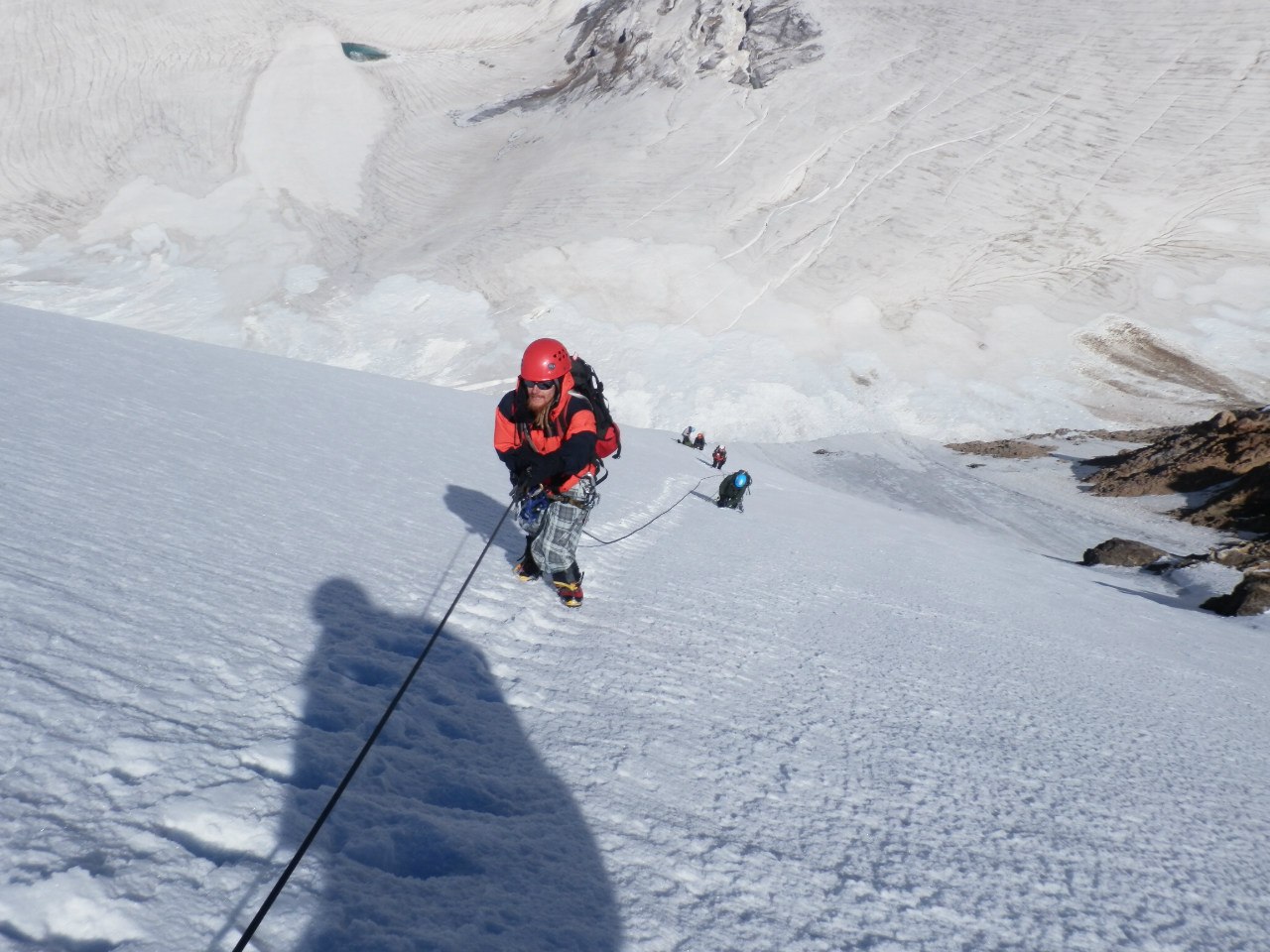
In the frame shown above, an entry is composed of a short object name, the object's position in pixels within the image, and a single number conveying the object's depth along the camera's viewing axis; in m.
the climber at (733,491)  11.28
